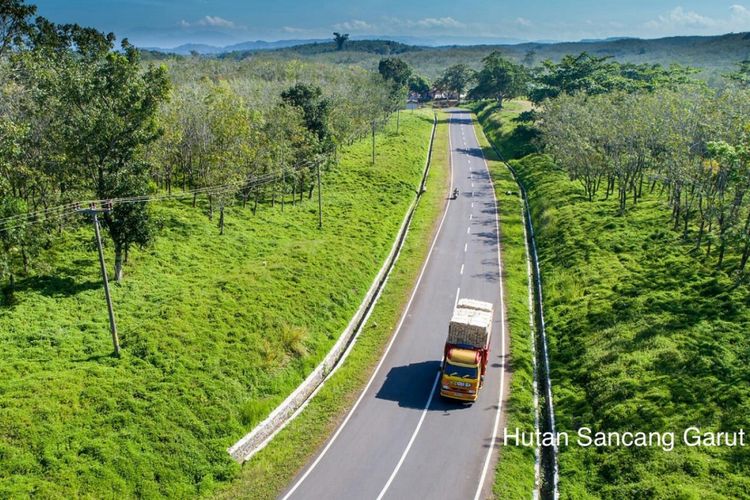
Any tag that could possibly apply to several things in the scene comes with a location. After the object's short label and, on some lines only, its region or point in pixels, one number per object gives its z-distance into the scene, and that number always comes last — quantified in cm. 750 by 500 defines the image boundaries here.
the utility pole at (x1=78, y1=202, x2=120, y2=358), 2332
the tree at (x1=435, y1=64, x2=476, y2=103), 16912
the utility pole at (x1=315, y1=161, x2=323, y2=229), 5056
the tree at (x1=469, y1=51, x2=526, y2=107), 13488
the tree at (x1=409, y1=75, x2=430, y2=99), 17425
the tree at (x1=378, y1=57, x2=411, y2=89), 14350
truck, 2723
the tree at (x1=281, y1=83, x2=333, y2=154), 6047
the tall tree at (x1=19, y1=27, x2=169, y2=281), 3152
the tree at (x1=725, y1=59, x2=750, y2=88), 8451
